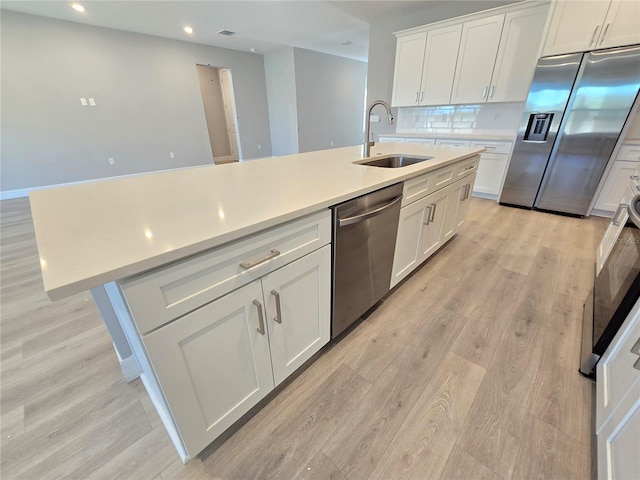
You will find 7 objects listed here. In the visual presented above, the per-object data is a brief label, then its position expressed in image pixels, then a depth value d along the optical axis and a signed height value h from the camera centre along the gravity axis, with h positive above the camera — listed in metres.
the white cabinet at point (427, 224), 1.70 -0.70
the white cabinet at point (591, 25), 2.46 +0.90
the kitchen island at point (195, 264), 0.64 -0.34
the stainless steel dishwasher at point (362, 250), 1.18 -0.60
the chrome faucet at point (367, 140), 1.90 -0.11
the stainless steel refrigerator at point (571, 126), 2.61 -0.03
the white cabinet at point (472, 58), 3.11 +0.82
